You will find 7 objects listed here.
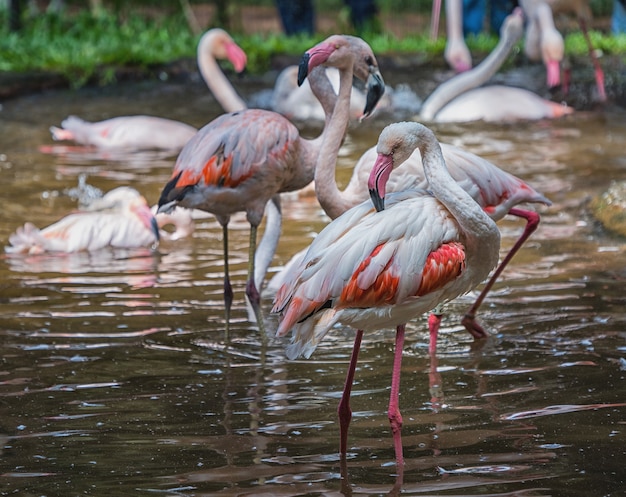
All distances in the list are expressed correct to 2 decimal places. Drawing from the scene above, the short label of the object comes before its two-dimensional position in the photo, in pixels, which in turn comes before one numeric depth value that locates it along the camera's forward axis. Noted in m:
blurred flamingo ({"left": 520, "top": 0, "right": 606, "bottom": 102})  20.91
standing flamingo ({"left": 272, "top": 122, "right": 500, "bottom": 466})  6.90
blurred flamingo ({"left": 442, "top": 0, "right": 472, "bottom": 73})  22.02
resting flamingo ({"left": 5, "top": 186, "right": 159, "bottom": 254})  12.76
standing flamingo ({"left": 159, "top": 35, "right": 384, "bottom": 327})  9.80
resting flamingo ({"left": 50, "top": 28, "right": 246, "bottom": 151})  18.37
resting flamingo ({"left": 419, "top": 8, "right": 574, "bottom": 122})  20.22
